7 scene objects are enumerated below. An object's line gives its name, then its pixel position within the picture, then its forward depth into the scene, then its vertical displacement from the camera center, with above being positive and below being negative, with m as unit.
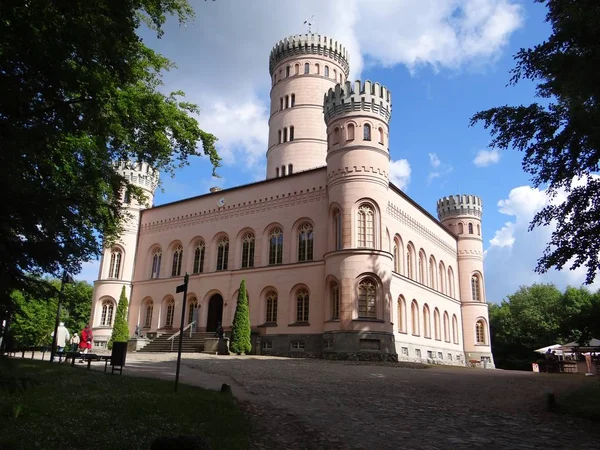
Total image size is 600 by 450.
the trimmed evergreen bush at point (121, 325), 32.19 +2.00
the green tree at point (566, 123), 9.02 +5.06
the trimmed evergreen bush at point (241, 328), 27.58 +1.67
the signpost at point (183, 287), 10.55 +1.48
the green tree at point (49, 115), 4.51 +2.41
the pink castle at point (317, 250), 27.58 +7.25
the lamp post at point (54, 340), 15.46 +0.46
